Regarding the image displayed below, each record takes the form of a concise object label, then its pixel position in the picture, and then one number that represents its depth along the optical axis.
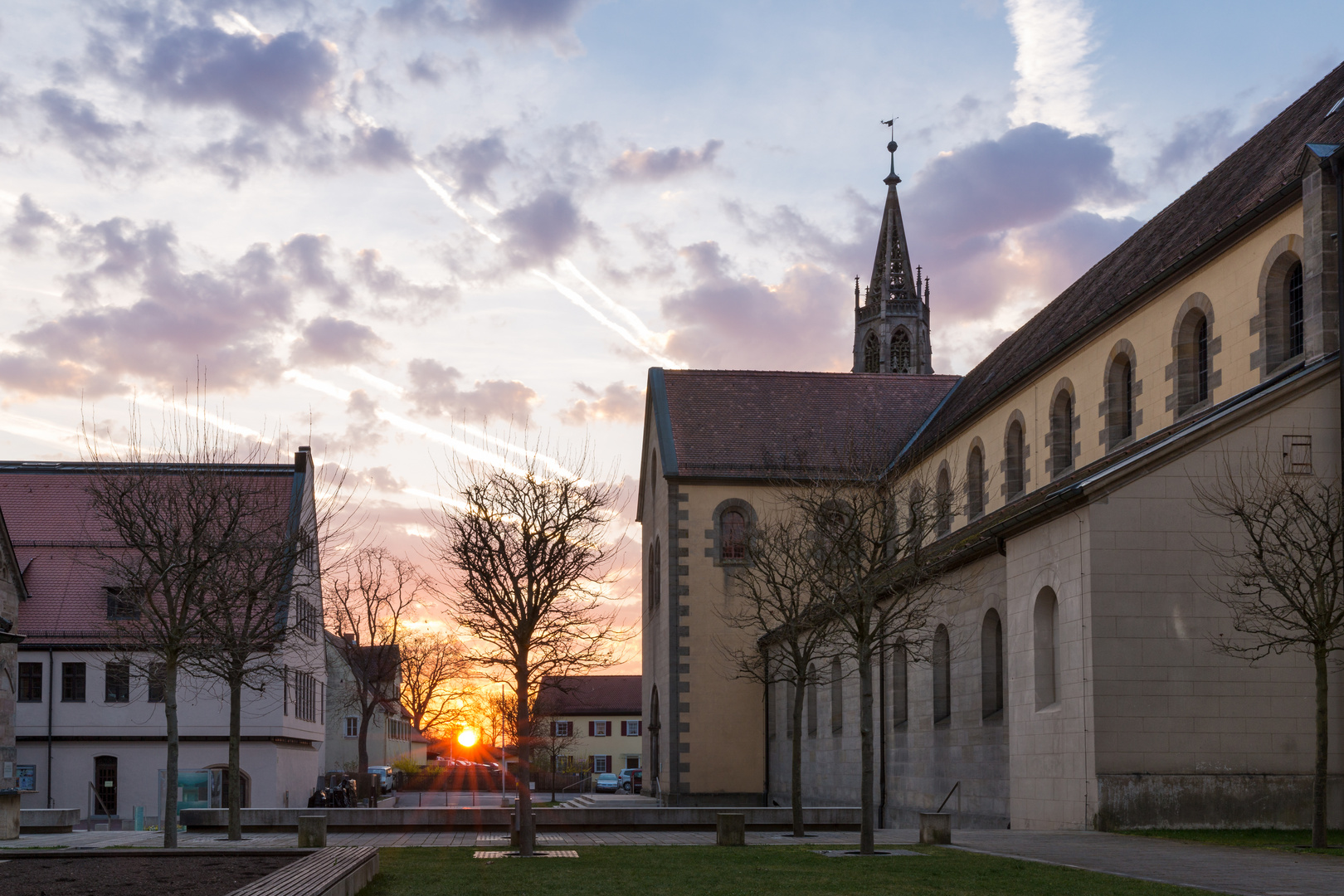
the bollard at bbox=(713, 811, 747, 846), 22.70
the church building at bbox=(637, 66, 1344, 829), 22.39
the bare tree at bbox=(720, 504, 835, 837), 27.97
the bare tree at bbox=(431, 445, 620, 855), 24.48
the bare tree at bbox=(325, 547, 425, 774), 64.94
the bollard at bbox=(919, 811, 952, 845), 21.78
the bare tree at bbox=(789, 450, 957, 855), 22.53
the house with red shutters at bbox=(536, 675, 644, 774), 114.94
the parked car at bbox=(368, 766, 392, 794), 76.59
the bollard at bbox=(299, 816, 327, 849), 21.81
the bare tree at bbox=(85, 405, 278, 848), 23.86
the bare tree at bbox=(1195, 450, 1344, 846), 19.92
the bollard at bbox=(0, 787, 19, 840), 28.17
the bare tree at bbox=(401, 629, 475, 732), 76.25
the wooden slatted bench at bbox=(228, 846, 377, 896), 12.55
